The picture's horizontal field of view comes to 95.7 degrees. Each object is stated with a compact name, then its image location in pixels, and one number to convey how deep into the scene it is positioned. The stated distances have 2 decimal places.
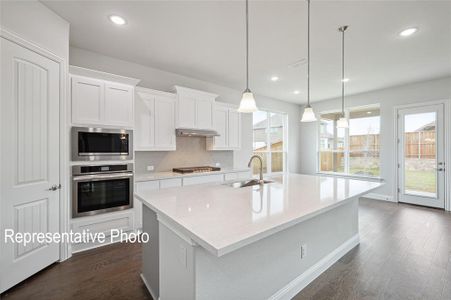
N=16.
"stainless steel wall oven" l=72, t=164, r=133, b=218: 2.57
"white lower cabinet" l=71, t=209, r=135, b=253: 2.60
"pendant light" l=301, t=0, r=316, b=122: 2.46
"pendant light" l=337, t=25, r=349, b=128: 2.56
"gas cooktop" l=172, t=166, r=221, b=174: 3.76
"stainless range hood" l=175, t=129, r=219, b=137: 3.70
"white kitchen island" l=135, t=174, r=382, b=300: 1.19
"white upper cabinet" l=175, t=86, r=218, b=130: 3.74
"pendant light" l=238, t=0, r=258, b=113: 2.08
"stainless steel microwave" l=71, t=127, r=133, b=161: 2.57
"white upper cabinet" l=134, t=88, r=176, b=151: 3.33
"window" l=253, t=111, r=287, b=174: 5.82
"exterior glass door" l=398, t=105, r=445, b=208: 4.45
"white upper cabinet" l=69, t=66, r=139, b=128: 2.60
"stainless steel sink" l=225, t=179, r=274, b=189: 2.54
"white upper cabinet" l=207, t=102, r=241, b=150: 4.36
